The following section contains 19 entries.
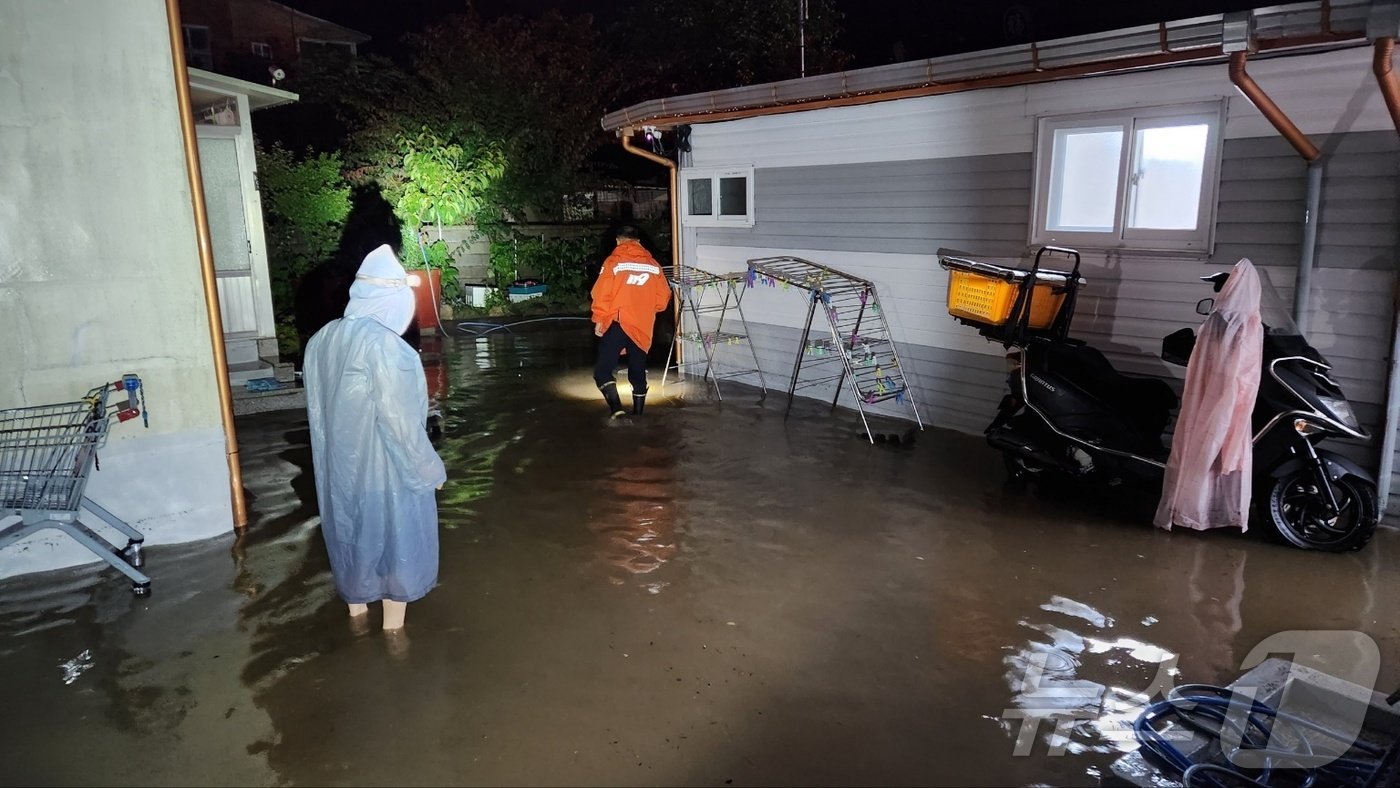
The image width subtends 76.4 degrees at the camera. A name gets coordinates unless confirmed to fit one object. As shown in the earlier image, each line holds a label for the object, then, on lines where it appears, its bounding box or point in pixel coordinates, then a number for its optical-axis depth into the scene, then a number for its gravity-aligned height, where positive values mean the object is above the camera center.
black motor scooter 4.99 -1.27
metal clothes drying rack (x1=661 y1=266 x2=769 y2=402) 9.25 -0.98
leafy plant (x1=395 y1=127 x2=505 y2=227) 14.39 +0.70
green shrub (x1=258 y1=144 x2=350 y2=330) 12.88 +0.18
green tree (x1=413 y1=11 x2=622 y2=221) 15.62 +2.27
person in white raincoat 3.92 -0.98
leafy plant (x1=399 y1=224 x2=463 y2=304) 14.63 -0.58
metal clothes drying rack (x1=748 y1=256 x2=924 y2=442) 8.00 -1.05
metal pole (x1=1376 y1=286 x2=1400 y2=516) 5.22 -1.25
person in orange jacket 8.06 -0.78
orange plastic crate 6.11 -0.55
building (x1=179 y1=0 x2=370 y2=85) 23.92 +5.39
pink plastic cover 5.00 -1.11
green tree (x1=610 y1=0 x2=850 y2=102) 18.77 +3.82
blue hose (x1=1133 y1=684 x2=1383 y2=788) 3.15 -1.95
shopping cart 4.43 -1.24
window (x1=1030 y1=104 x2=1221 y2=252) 6.01 +0.27
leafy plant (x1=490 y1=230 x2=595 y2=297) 15.70 -0.67
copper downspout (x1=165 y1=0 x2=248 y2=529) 5.05 -0.17
